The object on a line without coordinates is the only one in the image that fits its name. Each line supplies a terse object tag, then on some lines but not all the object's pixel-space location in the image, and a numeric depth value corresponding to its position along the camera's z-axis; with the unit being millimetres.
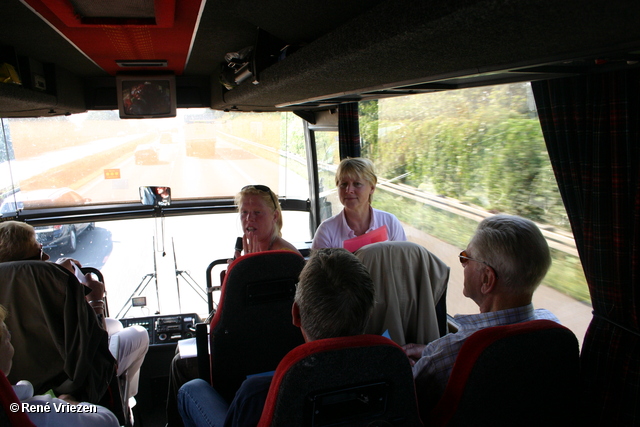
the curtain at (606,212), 1527
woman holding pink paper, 2885
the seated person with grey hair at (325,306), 1170
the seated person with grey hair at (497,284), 1451
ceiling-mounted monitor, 3967
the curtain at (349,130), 3907
